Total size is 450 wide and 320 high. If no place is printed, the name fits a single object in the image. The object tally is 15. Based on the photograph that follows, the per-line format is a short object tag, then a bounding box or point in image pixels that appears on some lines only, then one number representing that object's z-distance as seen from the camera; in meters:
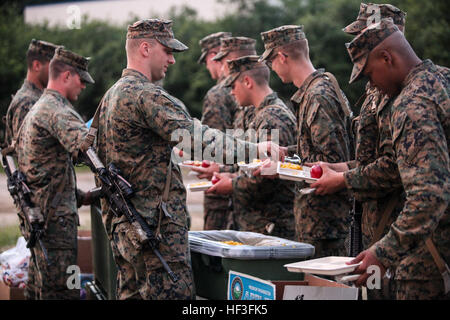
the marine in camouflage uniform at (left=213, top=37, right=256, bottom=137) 7.61
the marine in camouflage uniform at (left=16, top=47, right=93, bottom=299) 5.61
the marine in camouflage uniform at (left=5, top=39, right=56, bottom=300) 6.71
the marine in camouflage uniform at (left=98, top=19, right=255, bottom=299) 4.19
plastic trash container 4.40
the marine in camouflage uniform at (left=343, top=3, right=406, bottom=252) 3.69
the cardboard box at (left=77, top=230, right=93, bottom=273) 6.99
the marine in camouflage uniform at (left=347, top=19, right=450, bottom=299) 3.01
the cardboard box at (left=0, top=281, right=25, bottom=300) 6.30
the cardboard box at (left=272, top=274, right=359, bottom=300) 3.55
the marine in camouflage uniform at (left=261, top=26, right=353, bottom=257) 4.84
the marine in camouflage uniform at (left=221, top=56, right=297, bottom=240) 5.67
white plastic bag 6.34
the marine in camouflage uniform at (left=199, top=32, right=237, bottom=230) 7.41
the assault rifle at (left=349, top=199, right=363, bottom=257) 4.34
